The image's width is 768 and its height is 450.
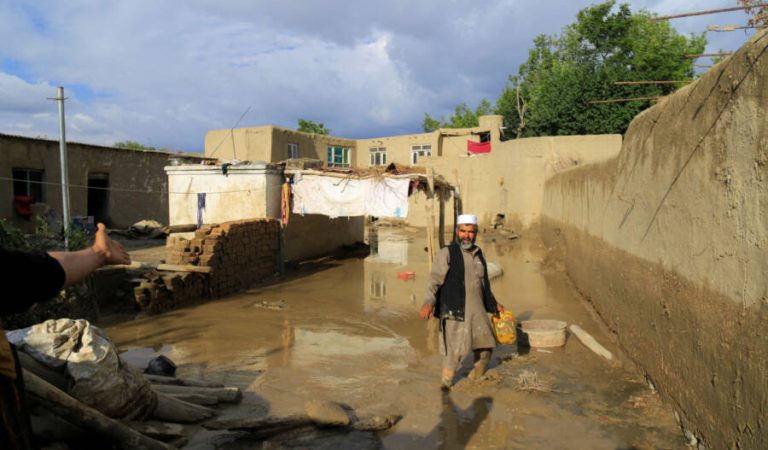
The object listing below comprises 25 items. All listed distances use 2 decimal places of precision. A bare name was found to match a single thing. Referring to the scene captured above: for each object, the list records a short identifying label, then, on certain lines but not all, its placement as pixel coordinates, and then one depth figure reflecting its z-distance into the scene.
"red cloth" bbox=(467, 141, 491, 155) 32.41
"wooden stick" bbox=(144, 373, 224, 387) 4.83
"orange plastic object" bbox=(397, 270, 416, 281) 13.02
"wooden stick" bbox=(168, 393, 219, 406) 4.50
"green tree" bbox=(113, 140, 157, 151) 42.80
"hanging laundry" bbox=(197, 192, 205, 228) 12.53
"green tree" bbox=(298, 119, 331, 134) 46.72
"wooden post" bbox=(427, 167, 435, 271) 10.13
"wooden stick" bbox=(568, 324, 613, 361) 6.48
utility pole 9.11
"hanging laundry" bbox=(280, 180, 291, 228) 12.67
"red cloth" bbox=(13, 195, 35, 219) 15.63
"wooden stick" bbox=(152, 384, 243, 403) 4.54
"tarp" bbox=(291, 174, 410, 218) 11.59
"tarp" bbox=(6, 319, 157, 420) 3.54
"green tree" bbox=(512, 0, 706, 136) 27.77
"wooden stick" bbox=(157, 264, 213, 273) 9.36
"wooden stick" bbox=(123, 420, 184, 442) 3.72
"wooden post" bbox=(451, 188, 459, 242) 13.58
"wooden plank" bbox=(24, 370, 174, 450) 2.95
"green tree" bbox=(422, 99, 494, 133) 44.01
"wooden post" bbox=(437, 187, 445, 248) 11.60
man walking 5.43
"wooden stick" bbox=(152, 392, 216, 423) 4.09
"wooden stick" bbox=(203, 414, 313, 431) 4.09
